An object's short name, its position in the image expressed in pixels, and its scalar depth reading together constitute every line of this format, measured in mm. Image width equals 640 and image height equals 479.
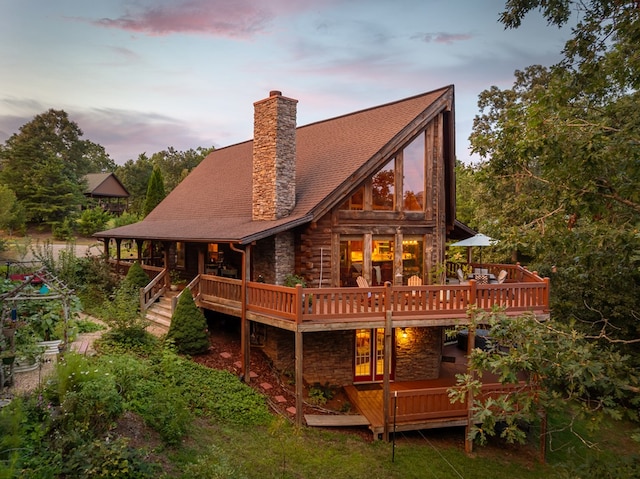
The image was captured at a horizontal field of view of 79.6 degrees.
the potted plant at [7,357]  7383
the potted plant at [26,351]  8430
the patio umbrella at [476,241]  13956
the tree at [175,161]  51219
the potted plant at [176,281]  15341
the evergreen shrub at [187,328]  11703
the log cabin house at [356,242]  11031
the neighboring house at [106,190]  45781
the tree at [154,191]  27844
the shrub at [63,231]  33781
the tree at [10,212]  28656
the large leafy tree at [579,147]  6742
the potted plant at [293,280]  12055
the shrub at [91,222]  35406
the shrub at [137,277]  14773
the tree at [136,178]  54688
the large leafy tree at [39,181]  34969
